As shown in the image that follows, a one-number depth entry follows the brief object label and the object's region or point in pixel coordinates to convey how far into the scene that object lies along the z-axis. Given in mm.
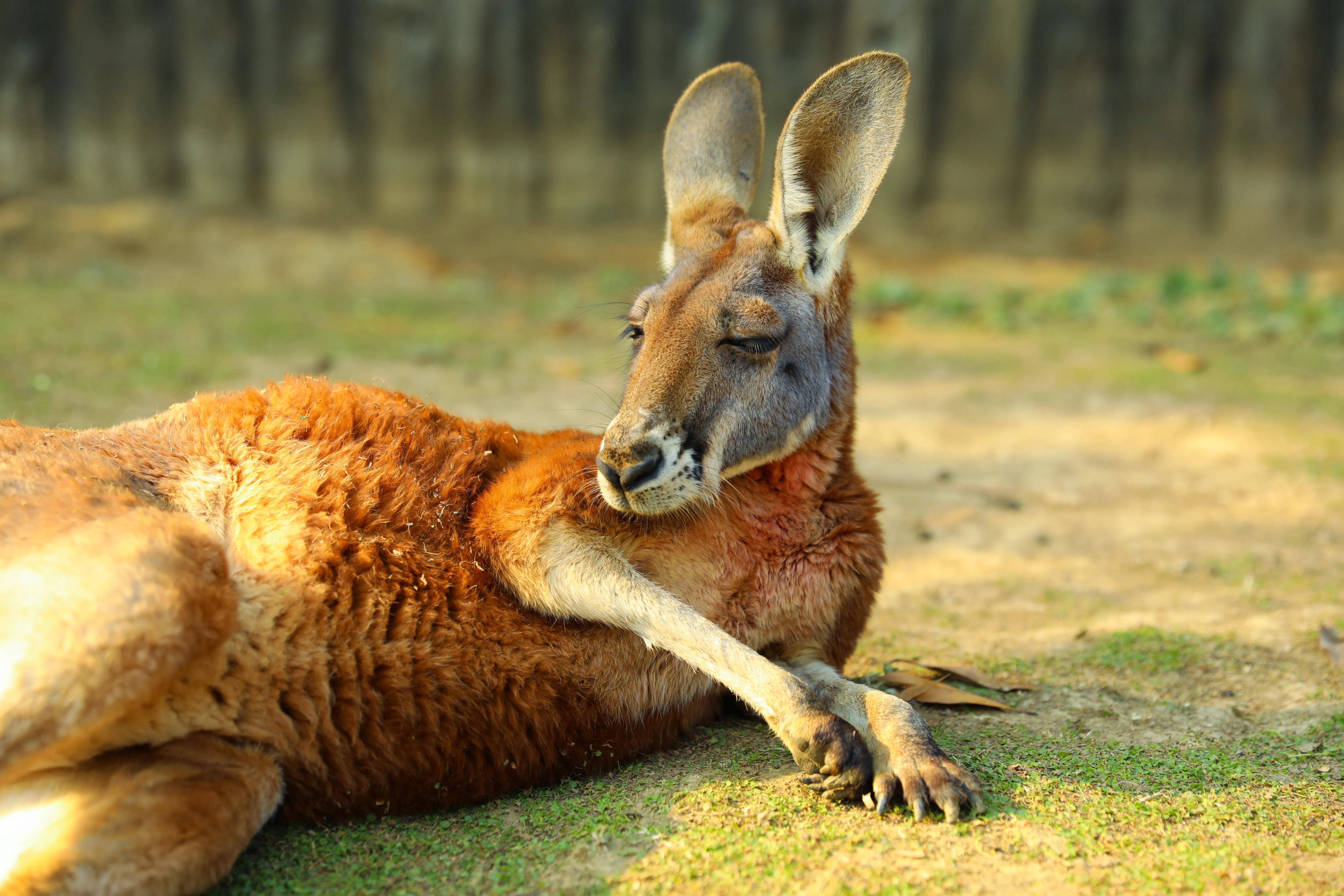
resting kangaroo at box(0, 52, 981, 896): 1937
